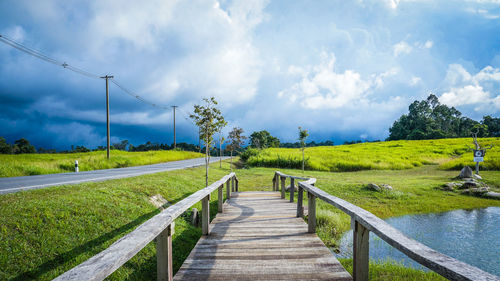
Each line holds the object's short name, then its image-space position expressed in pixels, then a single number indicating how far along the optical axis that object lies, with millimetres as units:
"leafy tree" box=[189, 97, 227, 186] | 11492
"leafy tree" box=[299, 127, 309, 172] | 22261
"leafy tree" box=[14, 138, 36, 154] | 39906
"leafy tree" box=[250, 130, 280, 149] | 68256
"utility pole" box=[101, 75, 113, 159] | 22562
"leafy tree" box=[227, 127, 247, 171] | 29819
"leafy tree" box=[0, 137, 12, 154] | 37919
